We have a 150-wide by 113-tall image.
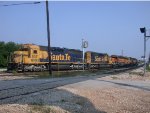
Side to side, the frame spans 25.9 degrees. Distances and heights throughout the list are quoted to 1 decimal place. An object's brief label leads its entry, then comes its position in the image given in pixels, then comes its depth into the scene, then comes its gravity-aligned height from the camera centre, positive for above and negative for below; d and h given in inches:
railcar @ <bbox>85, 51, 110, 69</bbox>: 2333.8 +0.8
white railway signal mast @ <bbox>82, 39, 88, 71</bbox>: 1664.6 +83.5
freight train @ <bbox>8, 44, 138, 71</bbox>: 1563.7 +8.6
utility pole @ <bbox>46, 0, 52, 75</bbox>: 1487.1 +138.2
